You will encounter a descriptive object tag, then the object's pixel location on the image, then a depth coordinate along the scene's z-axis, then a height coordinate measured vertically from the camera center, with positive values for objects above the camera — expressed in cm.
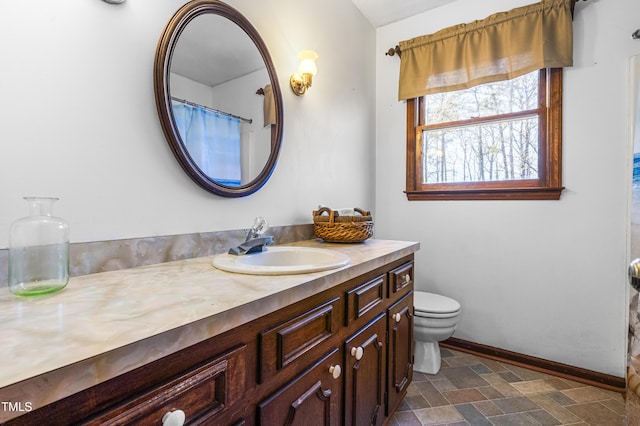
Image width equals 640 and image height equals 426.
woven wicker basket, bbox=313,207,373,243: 162 -9
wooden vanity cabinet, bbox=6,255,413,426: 46 -36
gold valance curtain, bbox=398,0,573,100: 193 +111
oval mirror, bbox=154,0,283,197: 112 +47
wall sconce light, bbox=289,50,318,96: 170 +77
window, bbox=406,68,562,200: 202 +50
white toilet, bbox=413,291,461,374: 190 -73
